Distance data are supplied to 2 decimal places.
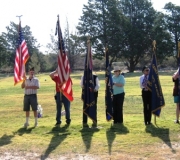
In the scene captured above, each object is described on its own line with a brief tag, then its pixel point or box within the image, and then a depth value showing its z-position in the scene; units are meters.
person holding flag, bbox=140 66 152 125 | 9.20
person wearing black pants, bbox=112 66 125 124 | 9.27
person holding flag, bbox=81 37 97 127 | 9.23
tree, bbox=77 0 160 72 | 59.34
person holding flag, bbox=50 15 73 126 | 9.15
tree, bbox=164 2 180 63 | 63.25
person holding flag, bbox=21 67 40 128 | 9.42
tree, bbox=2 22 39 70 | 81.79
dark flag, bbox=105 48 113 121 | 9.29
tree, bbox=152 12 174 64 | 59.47
